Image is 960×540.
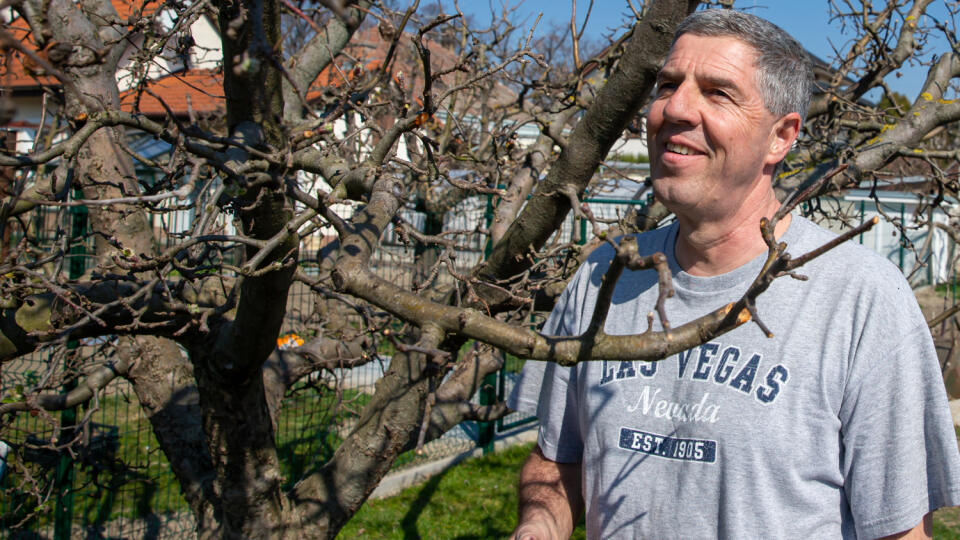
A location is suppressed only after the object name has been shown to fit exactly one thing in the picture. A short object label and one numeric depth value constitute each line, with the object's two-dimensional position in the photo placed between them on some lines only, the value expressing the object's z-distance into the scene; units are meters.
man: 1.54
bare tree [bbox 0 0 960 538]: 1.51
